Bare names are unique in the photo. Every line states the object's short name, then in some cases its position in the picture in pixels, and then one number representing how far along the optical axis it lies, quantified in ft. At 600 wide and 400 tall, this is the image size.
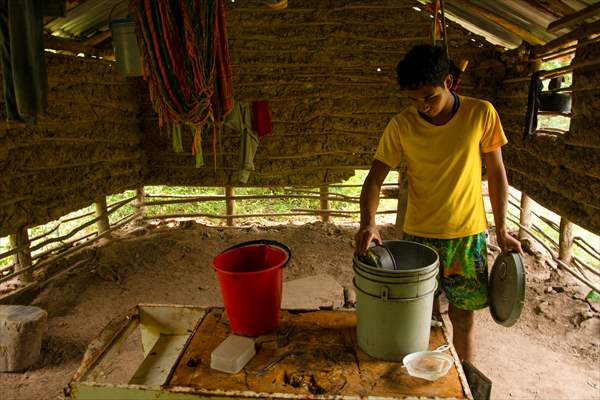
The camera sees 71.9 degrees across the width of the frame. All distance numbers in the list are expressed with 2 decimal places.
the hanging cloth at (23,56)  7.32
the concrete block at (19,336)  9.35
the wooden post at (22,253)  12.33
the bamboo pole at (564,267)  11.88
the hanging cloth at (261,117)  15.19
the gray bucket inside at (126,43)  8.67
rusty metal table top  4.08
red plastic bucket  4.82
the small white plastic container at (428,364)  4.23
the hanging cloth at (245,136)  14.80
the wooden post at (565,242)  13.00
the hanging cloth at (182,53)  6.73
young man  5.74
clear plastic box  4.39
